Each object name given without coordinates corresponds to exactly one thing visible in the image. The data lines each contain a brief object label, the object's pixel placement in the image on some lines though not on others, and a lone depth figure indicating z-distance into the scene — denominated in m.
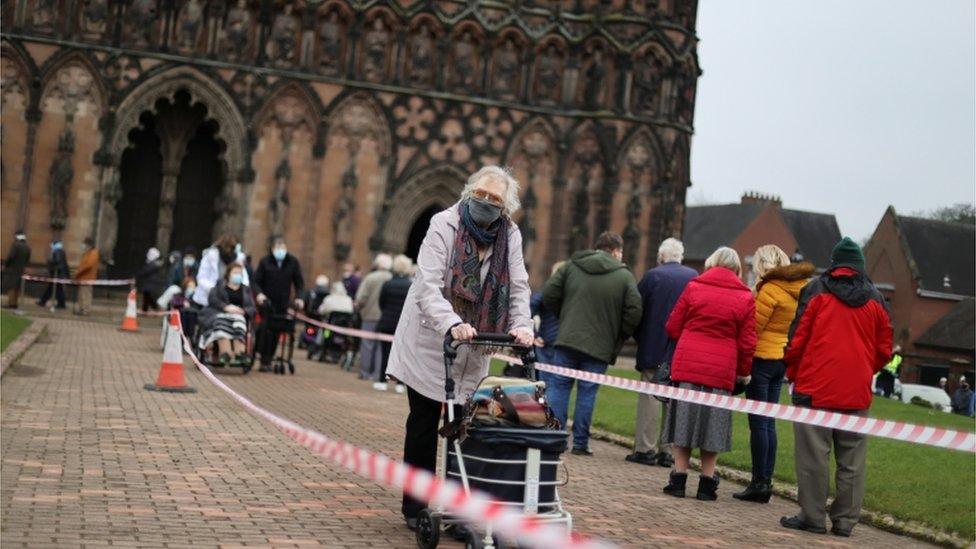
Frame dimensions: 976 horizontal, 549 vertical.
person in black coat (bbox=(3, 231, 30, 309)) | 32.19
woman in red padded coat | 11.35
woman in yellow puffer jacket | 11.98
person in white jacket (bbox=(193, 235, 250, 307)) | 21.58
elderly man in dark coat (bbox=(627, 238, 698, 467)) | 13.88
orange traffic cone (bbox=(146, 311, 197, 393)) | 16.47
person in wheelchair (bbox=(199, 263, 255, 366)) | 20.47
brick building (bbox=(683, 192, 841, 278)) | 84.38
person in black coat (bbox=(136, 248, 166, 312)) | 32.06
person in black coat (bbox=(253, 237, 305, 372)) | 21.50
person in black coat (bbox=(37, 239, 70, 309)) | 35.06
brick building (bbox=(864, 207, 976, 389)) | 68.44
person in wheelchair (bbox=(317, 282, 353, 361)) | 27.06
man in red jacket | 10.37
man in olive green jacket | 13.95
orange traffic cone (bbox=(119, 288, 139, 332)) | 29.72
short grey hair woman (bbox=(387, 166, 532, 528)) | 8.27
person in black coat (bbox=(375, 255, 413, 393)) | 21.12
